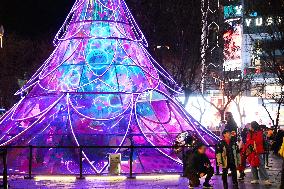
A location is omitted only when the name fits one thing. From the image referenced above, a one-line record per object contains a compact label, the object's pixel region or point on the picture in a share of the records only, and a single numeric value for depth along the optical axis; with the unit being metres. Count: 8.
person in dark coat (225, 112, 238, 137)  16.30
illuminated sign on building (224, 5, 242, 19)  44.04
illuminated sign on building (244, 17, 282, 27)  61.82
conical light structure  17.55
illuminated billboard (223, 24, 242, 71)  53.27
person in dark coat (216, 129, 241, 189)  12.51
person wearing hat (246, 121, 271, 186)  14.11
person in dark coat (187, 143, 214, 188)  12.43
